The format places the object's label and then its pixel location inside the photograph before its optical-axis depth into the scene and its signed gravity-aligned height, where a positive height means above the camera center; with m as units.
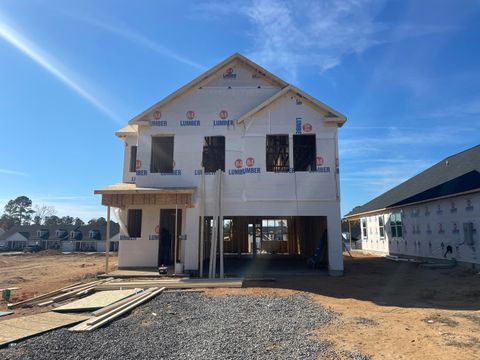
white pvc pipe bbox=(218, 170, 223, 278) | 14.14 +1.35
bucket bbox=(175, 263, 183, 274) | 13.57 -1.34
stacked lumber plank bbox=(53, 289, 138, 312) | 8.36 -1.78
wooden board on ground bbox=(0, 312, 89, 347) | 6.23 -1.84
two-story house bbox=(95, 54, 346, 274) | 14.24 +3.17
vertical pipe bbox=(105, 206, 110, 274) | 13.85 +0.02
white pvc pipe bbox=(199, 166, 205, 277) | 14.01 +0.85
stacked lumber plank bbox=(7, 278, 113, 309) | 9.25 -1.81
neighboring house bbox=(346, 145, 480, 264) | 14.45 +1.07
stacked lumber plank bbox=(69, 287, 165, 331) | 6.78 -1.78
